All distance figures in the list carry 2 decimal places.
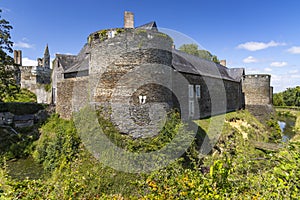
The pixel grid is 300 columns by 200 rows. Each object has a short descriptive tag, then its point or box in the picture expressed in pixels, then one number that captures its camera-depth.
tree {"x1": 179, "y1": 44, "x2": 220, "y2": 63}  40.24
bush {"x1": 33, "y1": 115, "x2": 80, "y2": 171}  8.68
